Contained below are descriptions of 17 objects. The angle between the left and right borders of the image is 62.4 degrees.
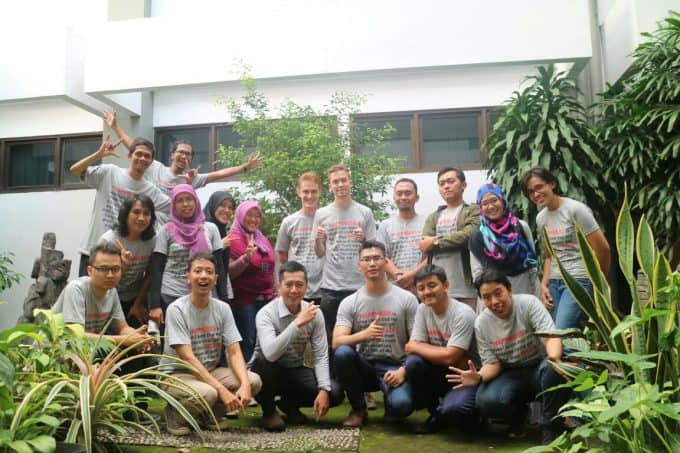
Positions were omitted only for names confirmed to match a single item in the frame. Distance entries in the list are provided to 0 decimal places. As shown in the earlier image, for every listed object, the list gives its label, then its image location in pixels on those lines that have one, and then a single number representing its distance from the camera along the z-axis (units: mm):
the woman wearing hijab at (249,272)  4008
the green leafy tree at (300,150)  5938
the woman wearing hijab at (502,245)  3473
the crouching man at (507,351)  2922
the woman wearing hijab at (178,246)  3604
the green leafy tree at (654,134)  4473
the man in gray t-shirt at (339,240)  3912
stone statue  7031
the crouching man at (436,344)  3141
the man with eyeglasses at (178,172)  4379
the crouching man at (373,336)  3281
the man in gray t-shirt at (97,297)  3115
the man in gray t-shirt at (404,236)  3945
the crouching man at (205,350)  3039
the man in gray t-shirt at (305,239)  4074
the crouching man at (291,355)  3281
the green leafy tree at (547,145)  5188
